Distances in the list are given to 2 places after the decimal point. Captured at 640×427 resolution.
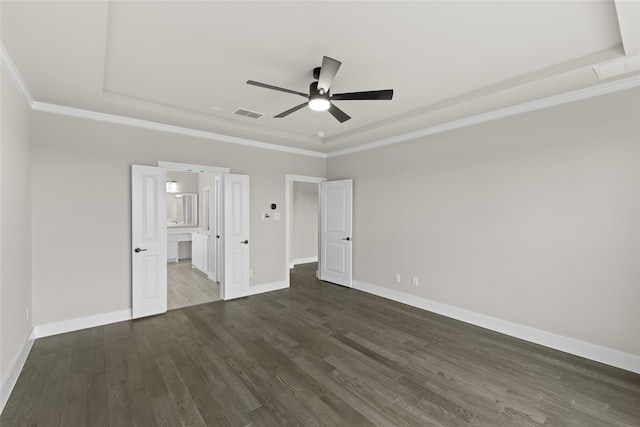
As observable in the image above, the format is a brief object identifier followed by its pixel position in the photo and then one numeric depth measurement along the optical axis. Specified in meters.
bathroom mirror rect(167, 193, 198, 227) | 8.41
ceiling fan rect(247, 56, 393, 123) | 2.33
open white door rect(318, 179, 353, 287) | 5.71
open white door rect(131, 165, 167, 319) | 3.98
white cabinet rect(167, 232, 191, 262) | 7.90
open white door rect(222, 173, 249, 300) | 4.88
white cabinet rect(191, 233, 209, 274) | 6.48
